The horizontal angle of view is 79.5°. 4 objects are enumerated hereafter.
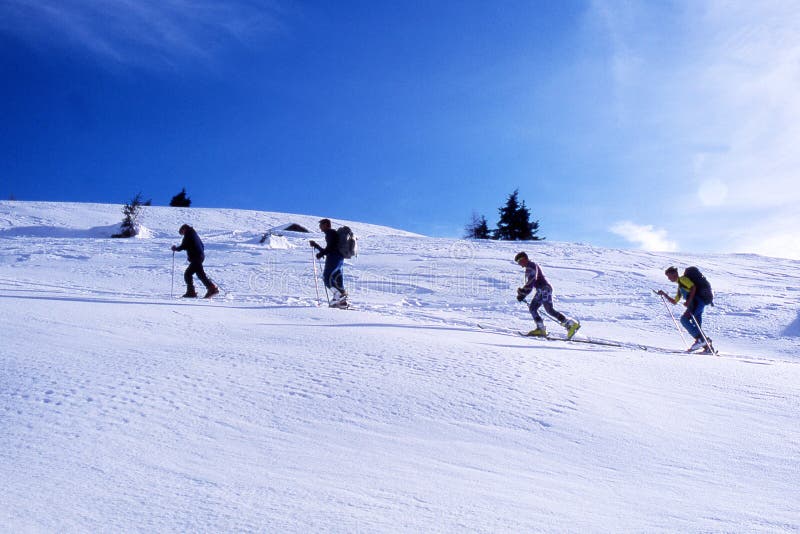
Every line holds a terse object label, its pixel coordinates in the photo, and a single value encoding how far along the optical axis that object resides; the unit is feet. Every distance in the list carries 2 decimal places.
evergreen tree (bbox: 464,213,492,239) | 157.75
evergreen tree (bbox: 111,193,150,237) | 82.22
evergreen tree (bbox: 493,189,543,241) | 144.46
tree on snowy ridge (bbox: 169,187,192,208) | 158.61
